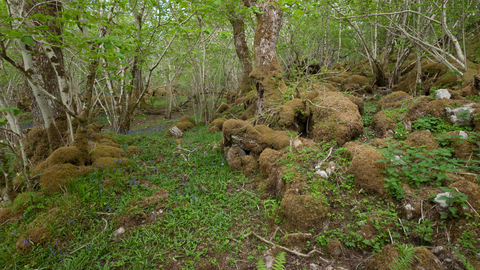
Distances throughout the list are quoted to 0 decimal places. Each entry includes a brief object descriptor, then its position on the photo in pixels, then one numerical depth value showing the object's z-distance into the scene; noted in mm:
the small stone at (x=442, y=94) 4245
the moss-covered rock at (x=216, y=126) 8412
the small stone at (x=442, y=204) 2348
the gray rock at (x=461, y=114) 3504
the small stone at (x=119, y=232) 3217
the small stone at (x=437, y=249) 2163
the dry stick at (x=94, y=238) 2910
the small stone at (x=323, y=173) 3316
